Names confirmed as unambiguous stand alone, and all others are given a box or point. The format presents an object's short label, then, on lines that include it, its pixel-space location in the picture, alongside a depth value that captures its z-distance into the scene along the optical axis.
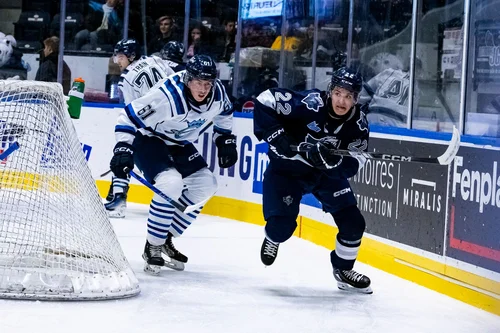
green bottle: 9.98
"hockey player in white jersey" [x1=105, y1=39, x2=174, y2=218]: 11.44
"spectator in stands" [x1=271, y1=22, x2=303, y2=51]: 12.92
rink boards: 7.42
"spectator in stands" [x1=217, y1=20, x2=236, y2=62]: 14.20
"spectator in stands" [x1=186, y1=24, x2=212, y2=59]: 14.59
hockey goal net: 6.98
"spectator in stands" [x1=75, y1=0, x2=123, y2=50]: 15.19
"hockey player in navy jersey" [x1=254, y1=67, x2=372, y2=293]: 7.50
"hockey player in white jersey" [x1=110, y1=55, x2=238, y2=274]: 7.98
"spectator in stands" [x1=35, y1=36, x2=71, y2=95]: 15.05
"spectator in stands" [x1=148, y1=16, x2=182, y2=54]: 14.84
